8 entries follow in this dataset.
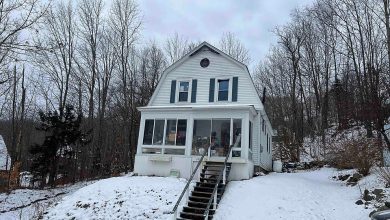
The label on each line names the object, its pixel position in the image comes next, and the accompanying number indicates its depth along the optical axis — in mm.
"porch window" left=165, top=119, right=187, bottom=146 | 18600
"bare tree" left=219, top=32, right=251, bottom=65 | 40406
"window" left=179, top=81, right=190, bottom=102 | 20547
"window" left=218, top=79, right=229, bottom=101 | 19797
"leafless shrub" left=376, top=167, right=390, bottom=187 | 12917
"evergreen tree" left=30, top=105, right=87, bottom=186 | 26641
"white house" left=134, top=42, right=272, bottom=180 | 17766
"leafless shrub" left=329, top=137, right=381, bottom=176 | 15555
